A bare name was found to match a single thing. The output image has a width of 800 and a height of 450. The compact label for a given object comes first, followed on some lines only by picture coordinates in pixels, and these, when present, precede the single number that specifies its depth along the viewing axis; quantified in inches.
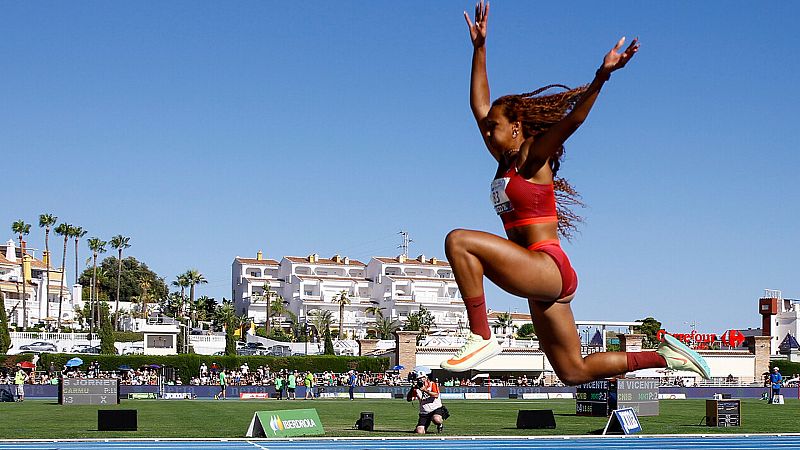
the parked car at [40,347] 2728.8
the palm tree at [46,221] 4591.5
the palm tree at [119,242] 4985.7
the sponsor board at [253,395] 2107.5
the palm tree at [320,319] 4938.5
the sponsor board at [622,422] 955.3
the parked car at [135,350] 3287.4
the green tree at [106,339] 2925.7
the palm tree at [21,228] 4842.5
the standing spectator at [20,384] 1828.2
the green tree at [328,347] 3206.2
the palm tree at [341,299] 4927.7
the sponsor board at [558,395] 2218.3
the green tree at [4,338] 2837.1
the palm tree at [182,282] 5206.7
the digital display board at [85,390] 1605.6
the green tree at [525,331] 4709.2
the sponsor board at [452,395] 2182.3
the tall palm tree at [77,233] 4663.4
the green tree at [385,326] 4909.7
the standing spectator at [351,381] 2151.8
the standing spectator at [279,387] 2052.5
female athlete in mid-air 242.8
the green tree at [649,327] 3992.6
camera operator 994.7
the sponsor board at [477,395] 2190.0
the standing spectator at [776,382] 1784.0
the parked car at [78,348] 3029.0
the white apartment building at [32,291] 4722.0
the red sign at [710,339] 3196.4
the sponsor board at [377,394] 2162.9
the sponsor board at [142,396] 2006.6
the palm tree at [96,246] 4825.3
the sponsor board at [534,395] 2197.3
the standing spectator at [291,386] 1988.2
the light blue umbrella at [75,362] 2344.7
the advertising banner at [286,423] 948.0
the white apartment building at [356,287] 5290.4
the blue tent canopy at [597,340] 3320.9
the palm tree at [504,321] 4891.7
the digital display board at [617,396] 1232.8
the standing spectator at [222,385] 2086.2
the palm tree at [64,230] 4633.1
